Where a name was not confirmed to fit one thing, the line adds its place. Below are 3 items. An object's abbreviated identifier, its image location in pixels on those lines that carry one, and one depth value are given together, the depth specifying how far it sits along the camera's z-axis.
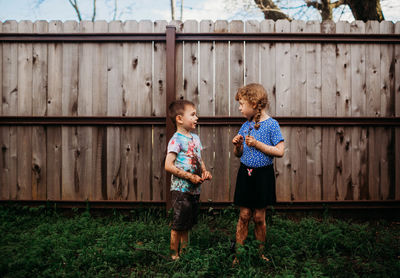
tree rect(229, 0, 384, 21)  6.45
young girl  2.50
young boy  2.49
